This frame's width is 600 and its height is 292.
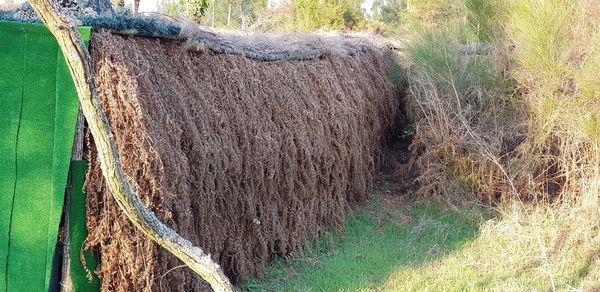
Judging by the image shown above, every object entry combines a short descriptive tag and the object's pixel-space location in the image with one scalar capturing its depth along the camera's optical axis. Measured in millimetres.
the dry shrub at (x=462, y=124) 8312
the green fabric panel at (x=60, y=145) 4094
